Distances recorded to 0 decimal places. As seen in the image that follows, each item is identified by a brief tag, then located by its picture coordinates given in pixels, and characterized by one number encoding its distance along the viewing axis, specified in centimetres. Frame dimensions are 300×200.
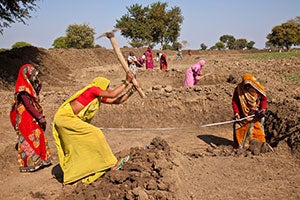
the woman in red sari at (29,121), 525
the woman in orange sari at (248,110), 585
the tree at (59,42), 5837
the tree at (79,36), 4923
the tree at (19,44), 5032
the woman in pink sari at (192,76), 991
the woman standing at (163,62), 1819
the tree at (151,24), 4084
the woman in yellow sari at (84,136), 433
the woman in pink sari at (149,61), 1945
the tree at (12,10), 1587
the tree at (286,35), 5441
